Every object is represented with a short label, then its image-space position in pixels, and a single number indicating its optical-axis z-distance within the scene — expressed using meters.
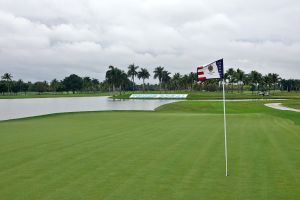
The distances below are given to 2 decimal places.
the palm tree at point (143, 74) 197.23
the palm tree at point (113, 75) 183.12
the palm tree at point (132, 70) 190.82
